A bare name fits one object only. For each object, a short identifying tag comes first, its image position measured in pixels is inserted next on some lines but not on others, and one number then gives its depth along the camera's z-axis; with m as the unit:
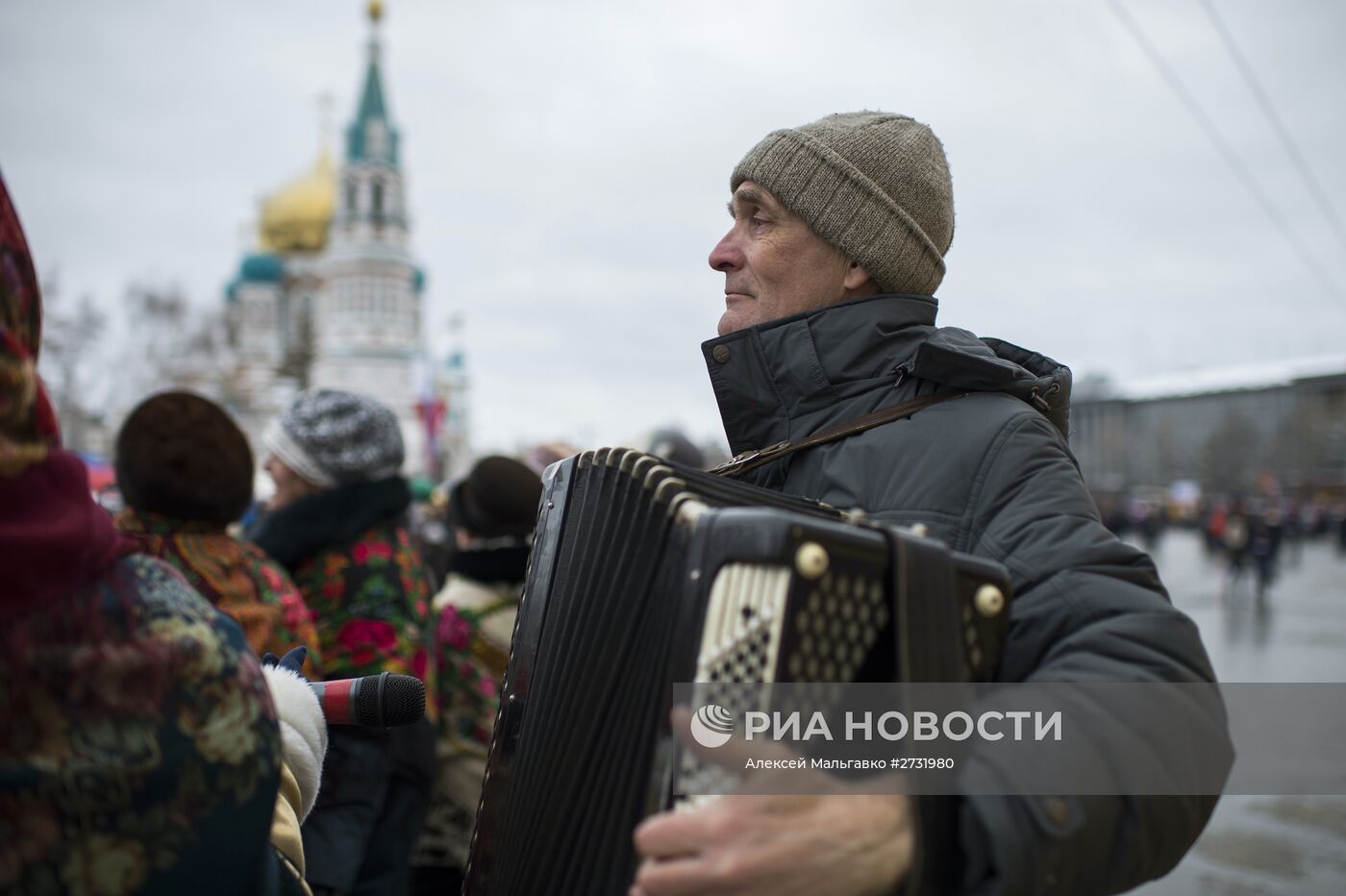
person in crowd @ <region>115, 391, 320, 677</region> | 2.93
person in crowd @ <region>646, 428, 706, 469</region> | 5.46
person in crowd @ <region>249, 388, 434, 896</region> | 3.21
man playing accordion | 1.19
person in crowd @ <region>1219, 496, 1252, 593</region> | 17.78
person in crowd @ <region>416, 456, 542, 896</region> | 4.06
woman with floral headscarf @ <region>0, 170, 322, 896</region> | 1.00
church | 49.50
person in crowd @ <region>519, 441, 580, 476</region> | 5.18
